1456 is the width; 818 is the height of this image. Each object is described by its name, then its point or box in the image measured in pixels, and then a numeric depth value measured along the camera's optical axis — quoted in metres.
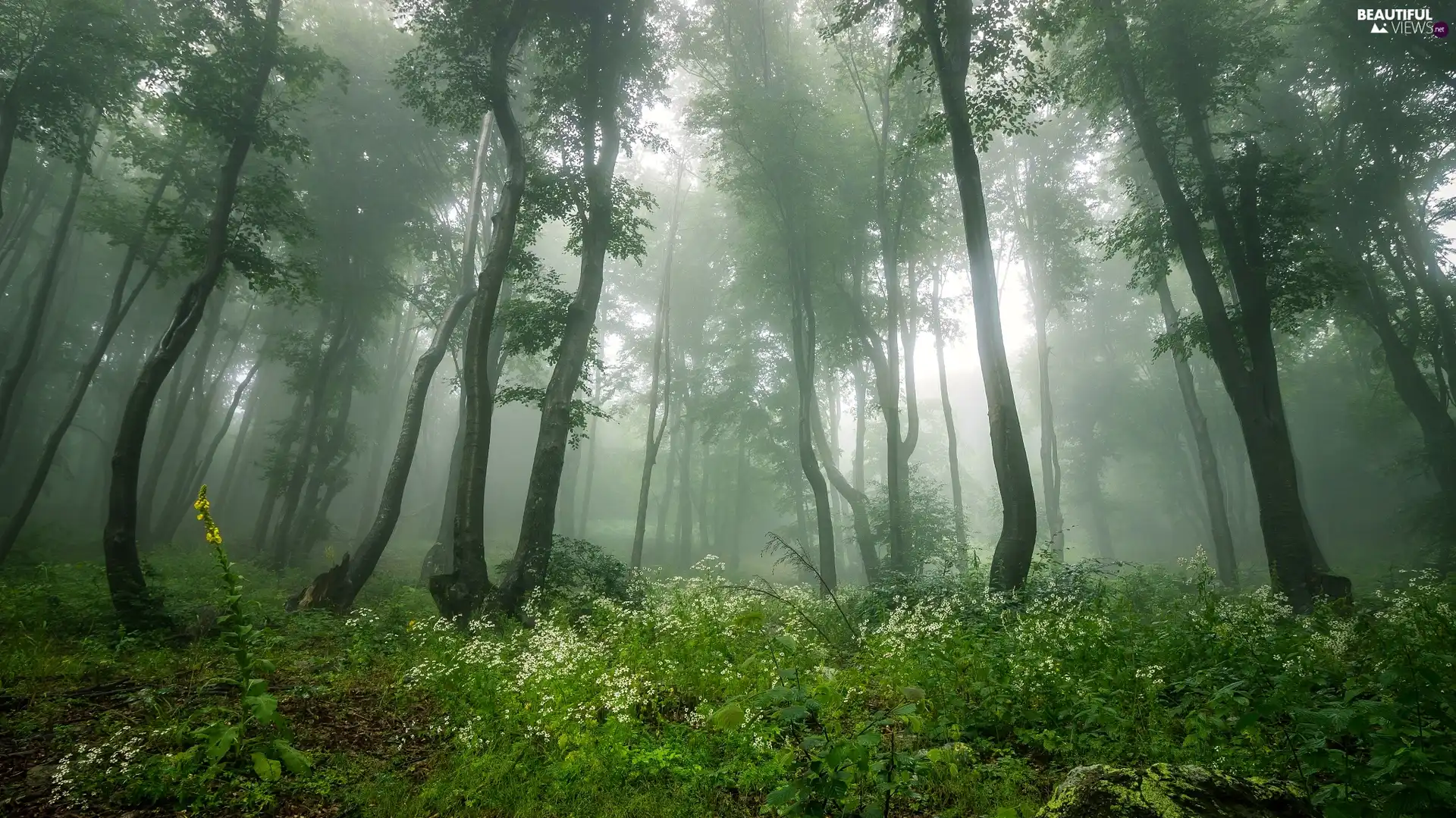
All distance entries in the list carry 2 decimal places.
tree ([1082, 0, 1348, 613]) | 9.90
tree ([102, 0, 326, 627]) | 8.62
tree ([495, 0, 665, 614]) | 10.73
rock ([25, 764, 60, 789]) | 3.58
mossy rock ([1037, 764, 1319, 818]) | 2.32
